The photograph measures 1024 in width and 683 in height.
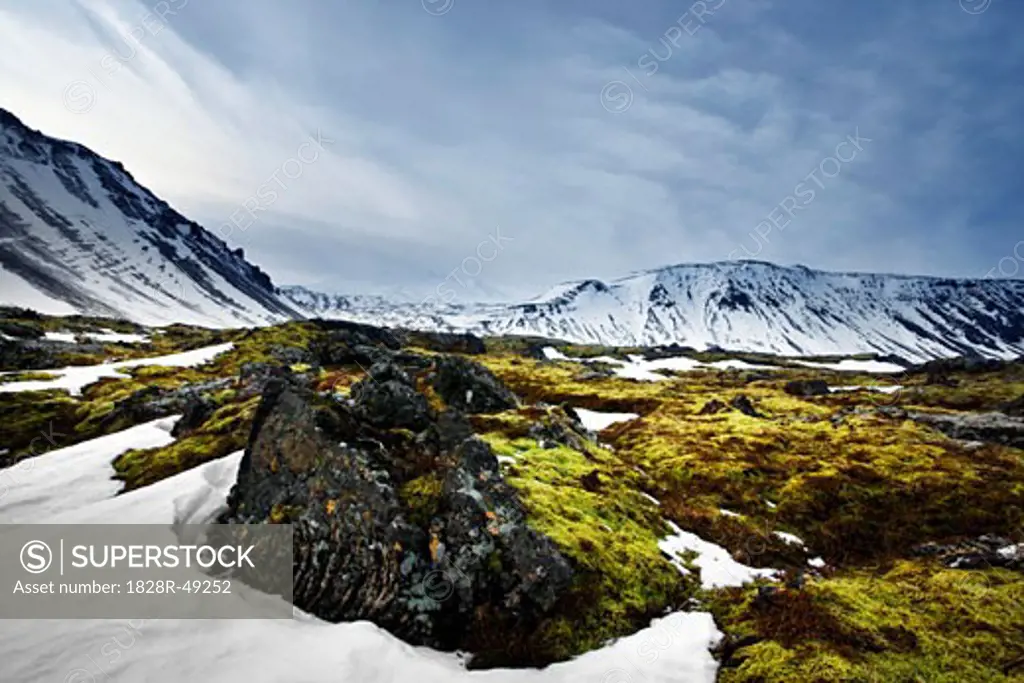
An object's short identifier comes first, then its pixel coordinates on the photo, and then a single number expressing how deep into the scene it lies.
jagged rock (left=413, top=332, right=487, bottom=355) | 144.98
